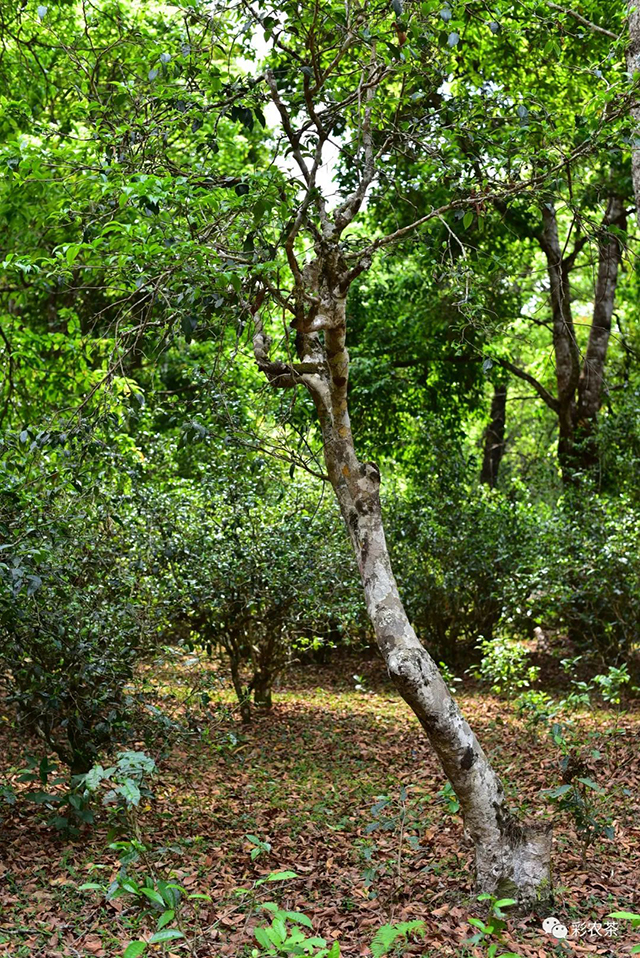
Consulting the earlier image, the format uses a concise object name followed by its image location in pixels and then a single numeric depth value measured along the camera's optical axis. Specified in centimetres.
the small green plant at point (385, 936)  279
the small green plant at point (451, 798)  446
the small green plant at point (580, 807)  454
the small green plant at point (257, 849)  356
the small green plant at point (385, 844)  434
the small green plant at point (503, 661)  822
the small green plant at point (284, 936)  258
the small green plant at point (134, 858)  273
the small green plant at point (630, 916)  290
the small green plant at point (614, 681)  610
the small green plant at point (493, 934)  372
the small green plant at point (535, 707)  654
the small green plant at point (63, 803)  491
